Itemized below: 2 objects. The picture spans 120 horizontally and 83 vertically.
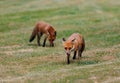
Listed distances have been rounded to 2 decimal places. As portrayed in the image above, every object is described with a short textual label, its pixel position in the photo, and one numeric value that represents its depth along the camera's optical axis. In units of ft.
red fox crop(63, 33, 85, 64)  71.56
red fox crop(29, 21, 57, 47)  98.02
